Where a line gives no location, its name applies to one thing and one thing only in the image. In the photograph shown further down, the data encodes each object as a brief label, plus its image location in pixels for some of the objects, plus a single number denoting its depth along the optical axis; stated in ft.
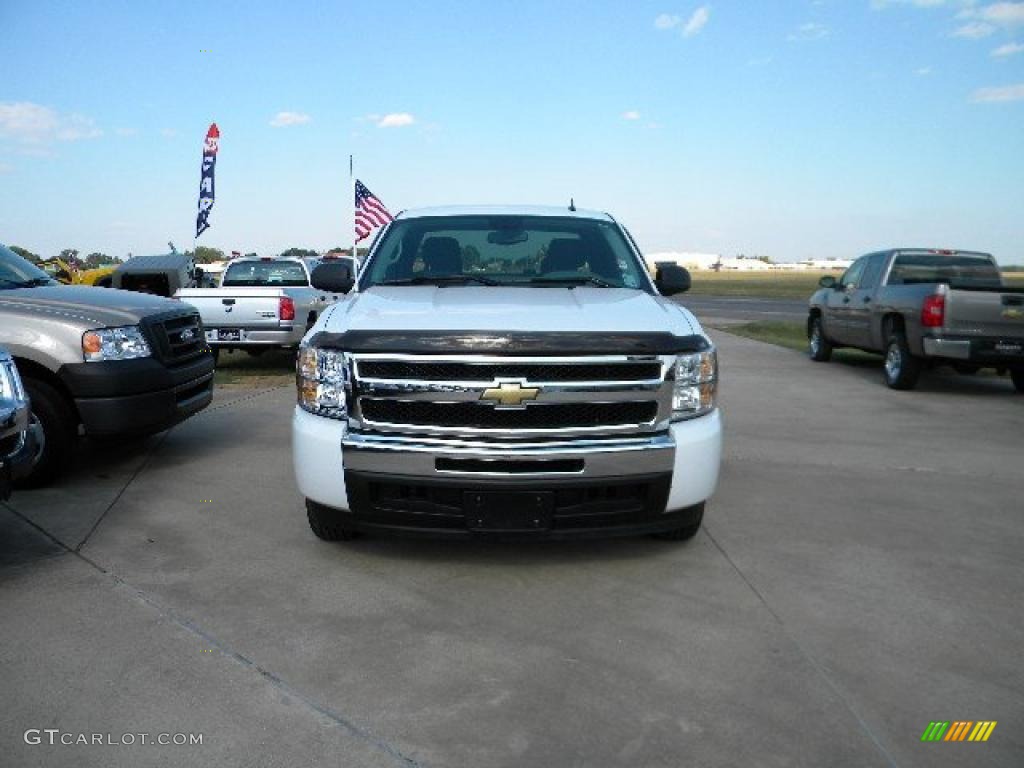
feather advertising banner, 69.87
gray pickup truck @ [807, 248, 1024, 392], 31.65
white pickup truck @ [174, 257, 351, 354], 37.65
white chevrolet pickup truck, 12.01
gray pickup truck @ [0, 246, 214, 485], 18.11
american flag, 66.59
